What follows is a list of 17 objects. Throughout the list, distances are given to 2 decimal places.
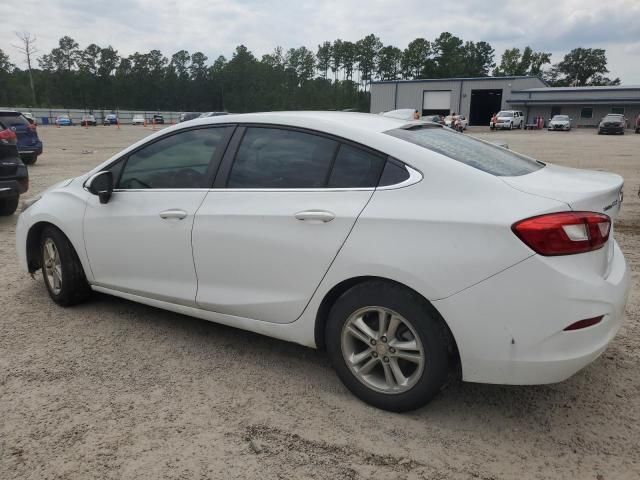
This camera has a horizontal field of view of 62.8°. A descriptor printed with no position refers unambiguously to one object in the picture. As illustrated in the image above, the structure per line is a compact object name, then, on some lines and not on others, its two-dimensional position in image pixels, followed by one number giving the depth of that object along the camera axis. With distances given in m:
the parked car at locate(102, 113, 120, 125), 64.04
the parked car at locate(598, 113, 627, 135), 38.97
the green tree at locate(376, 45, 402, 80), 122.88
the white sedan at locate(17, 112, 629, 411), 2.31
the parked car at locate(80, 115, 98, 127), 58.29
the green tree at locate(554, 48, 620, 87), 109.25
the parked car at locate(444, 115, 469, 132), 39.05
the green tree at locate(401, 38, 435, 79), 115.31
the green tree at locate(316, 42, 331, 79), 129.75
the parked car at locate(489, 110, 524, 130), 49.50
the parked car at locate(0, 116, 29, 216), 7.54
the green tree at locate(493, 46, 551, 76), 107.56
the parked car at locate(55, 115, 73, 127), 58.43
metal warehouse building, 53.93
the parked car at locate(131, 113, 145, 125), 65.00
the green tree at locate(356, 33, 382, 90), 126.75
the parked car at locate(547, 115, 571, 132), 46.78
